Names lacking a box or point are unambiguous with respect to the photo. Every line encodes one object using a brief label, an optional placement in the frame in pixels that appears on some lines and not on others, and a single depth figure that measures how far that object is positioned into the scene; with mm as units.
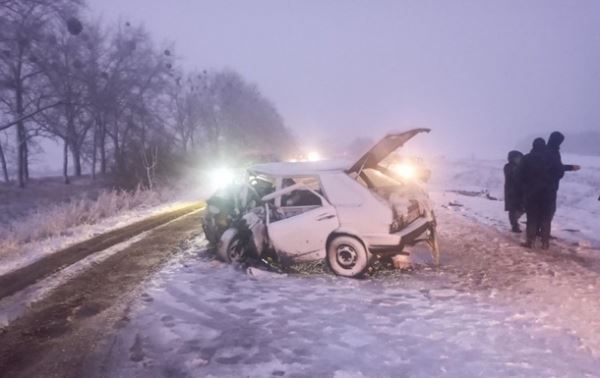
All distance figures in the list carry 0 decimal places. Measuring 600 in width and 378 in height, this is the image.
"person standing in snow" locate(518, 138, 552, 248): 8289
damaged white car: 6594
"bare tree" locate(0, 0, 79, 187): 12781
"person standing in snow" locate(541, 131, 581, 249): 8297
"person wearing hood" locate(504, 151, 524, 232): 9883
